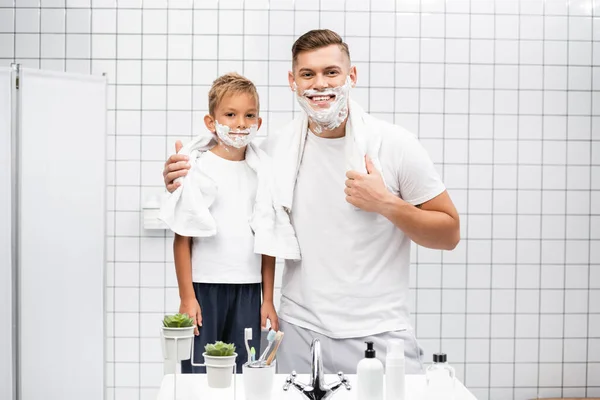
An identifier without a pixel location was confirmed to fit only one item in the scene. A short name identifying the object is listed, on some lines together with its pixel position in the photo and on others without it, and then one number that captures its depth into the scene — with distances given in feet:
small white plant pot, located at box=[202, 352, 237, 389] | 5.88
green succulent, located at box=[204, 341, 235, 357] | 5.85
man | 6.59
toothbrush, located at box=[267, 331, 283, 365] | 5.82
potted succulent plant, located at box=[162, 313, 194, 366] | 5.77
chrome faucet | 5.55
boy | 6.88
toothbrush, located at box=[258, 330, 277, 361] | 5.76
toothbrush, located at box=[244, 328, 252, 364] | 5.63
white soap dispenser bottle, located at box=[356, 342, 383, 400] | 5.61
